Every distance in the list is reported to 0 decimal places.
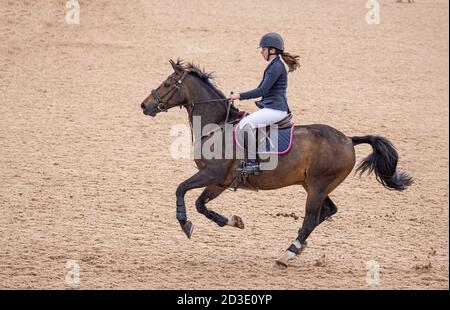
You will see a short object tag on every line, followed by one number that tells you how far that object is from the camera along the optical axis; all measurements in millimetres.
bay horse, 20062
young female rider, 19750
